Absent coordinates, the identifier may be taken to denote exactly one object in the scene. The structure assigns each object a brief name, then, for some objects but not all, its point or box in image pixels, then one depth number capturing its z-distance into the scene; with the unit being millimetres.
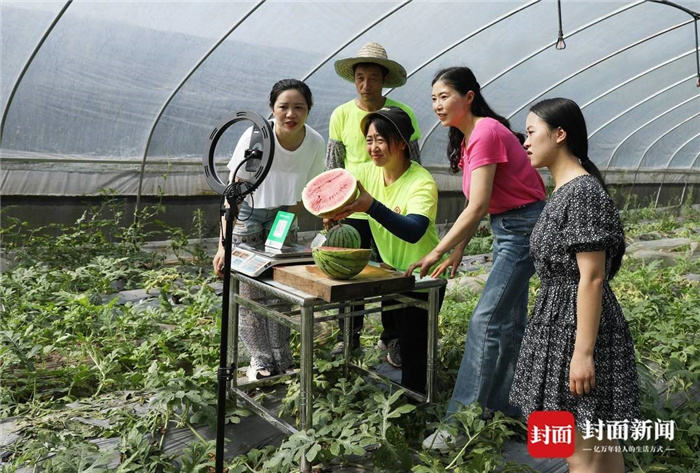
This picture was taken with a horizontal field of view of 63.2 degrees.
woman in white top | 2672
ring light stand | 1885
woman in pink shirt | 2232
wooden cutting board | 2057
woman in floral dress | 1677
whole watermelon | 2299
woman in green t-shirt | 2357
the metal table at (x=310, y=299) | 2088
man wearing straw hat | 3029
